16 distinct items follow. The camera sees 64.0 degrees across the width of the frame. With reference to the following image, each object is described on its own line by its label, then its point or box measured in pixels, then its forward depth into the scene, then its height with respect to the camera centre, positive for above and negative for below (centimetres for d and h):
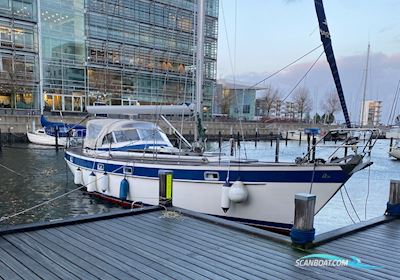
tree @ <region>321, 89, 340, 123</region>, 7969 +266
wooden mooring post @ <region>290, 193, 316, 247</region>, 479 -156
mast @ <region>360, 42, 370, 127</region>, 2956 +305
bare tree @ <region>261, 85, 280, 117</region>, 7655 +453
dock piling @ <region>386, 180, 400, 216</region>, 701 -178
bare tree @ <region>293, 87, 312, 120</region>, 8056 +415
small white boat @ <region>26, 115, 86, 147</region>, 3103 -214
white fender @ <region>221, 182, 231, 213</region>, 825 -211
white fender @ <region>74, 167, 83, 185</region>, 1326 -267
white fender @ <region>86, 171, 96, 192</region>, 1201 -267
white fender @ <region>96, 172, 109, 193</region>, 1146 -247
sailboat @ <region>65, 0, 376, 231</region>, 791 -171
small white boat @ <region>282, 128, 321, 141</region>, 5439 -322
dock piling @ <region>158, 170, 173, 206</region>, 702 -160
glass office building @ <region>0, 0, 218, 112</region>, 4041 +866
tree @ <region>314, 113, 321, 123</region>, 8312 -3
